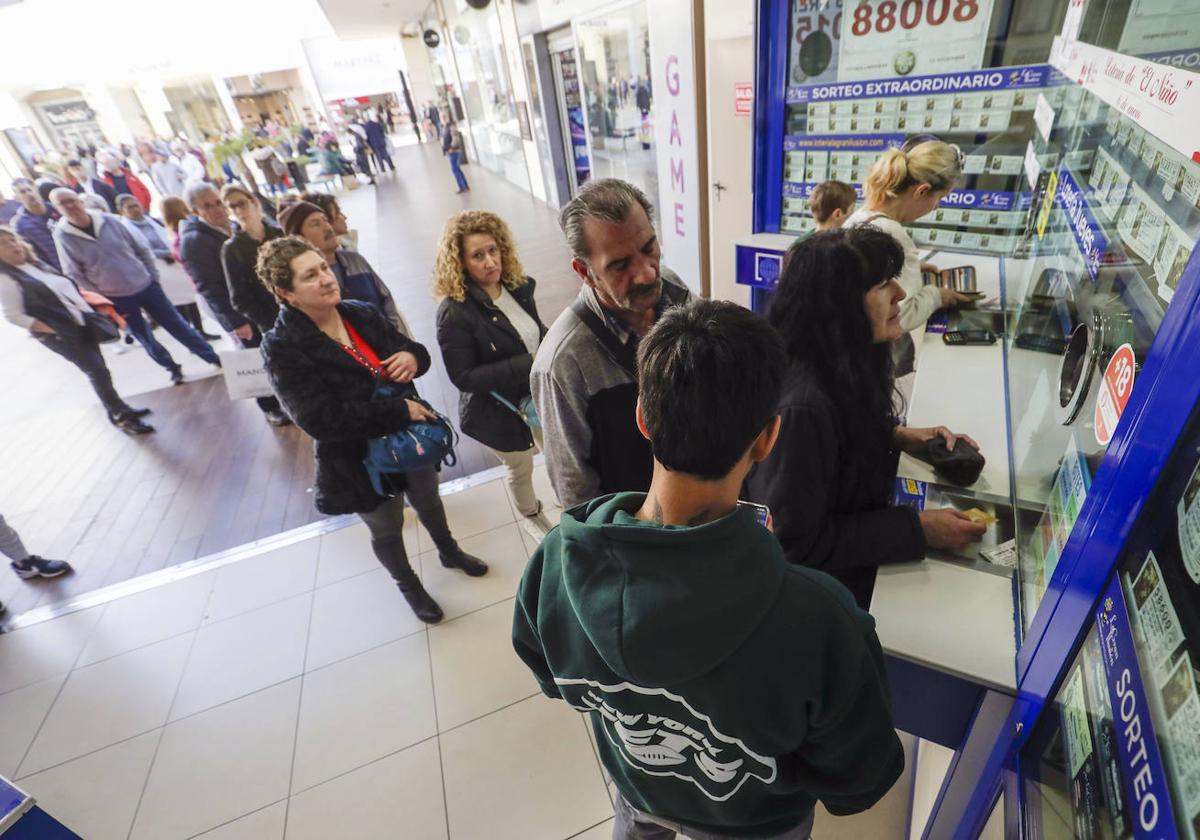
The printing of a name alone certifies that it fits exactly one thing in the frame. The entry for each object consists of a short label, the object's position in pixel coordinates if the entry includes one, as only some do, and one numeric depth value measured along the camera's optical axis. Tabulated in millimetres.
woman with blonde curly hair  2191
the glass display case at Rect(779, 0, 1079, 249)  2234
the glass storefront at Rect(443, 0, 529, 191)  9203
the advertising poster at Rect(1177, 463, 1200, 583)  536
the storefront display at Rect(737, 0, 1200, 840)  588
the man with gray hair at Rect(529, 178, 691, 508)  1445
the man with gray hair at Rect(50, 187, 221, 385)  4430
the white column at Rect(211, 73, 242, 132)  21164
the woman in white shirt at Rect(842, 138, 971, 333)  2006
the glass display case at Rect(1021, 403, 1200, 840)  510
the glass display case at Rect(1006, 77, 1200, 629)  745
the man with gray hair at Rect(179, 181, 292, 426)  3596
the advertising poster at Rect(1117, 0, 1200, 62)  806
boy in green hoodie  721
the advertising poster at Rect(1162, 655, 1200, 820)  478
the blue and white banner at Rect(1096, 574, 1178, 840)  520
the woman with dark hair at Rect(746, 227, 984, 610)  1151
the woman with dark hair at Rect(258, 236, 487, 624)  1902
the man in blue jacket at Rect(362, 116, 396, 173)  14594
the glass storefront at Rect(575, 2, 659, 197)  5117
